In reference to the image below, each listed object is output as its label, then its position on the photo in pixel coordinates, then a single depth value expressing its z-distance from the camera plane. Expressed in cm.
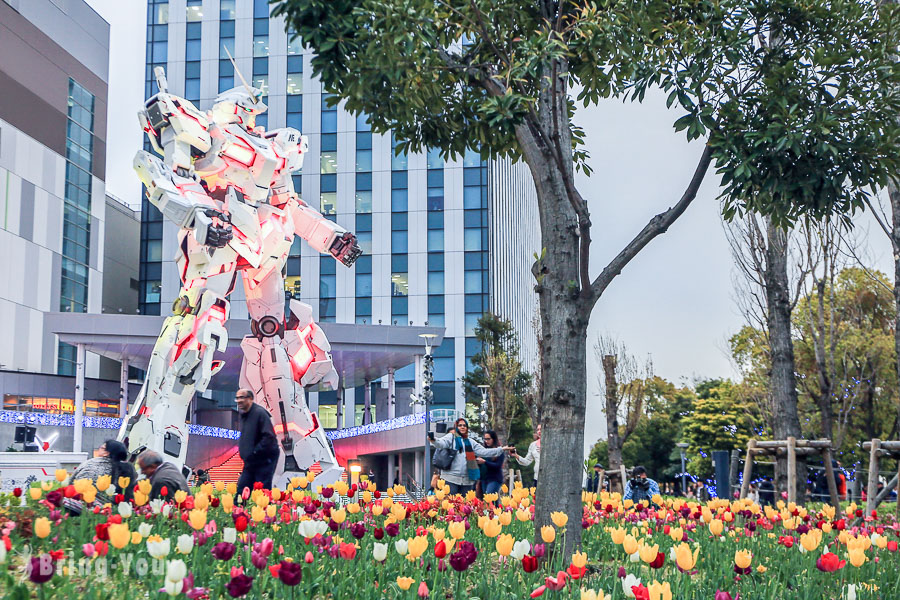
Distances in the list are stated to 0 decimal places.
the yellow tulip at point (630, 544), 448
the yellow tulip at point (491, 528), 488
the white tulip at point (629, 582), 366
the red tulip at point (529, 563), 409
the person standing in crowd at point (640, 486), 1393
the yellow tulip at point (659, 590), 325
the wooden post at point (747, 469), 1229
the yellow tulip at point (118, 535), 390
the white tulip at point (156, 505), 569
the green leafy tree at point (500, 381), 3966
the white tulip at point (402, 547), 420
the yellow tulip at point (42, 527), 418
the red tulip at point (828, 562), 447
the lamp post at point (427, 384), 2860
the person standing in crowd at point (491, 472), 1145
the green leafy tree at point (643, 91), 653
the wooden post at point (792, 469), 1172
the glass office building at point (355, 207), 5362
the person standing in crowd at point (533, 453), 1495
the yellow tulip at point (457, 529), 458
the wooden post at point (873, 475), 1017
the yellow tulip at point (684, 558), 402
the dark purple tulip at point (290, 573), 347
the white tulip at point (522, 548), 431
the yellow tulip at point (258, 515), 611
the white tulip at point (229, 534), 453
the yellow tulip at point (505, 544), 426
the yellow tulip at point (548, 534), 492
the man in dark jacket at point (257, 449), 941
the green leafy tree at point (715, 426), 4016
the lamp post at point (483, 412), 3908
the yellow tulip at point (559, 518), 555
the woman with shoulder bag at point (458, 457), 1151
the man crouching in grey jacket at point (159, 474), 774
